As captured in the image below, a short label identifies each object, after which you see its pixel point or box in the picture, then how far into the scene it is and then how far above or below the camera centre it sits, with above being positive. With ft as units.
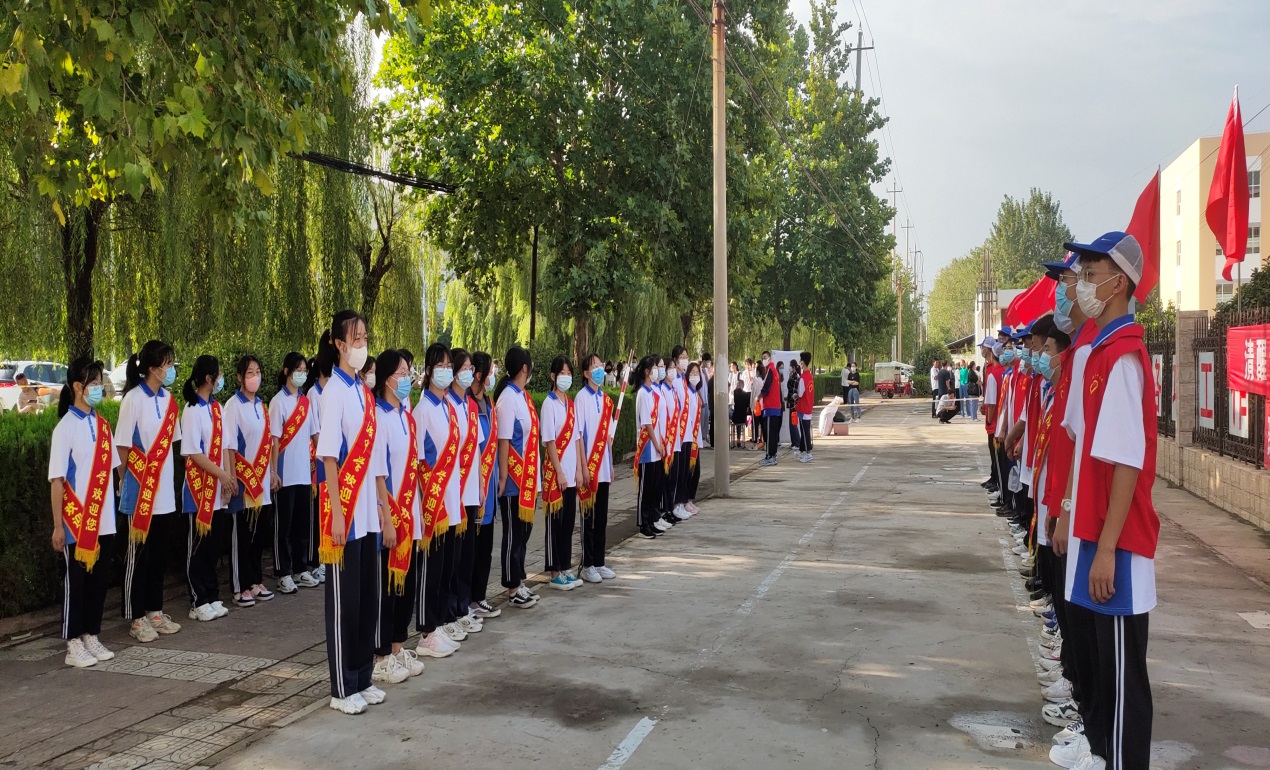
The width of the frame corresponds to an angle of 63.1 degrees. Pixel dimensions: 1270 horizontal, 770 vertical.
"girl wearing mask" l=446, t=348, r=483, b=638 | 22.47 -2.37
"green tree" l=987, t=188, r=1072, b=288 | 358.64 +48.91
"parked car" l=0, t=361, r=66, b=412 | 70.95 +0.52
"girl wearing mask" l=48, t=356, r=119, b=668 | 20.57 -2.42
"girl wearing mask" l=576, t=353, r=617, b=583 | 28.78 -2.39
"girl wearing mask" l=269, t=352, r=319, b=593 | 27.02 -2.07
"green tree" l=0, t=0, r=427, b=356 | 18.37 +6.17
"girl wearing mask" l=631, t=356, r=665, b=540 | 36.14 -2.41
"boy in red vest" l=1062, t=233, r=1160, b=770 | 13.08 -1.76
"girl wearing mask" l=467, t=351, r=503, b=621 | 24.38 -2.81
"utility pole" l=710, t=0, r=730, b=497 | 48.98 +7.24
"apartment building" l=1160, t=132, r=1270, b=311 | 155.02 +23.11
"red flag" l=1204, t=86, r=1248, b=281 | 35.53 +6.24
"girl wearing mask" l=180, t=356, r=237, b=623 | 24.35 -2.38
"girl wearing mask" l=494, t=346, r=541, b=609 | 25.18 -2.16
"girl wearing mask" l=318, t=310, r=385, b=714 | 17.84 -2.35
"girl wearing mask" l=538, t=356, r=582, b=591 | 27.12 -2.47
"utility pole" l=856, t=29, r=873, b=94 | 156.15 +49.33
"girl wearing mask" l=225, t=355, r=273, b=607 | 26.11 -2.41
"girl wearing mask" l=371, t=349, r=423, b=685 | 19.01 -2.50
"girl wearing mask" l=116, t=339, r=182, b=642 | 22.72 -2.10
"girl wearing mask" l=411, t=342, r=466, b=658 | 21.22 -2.26
